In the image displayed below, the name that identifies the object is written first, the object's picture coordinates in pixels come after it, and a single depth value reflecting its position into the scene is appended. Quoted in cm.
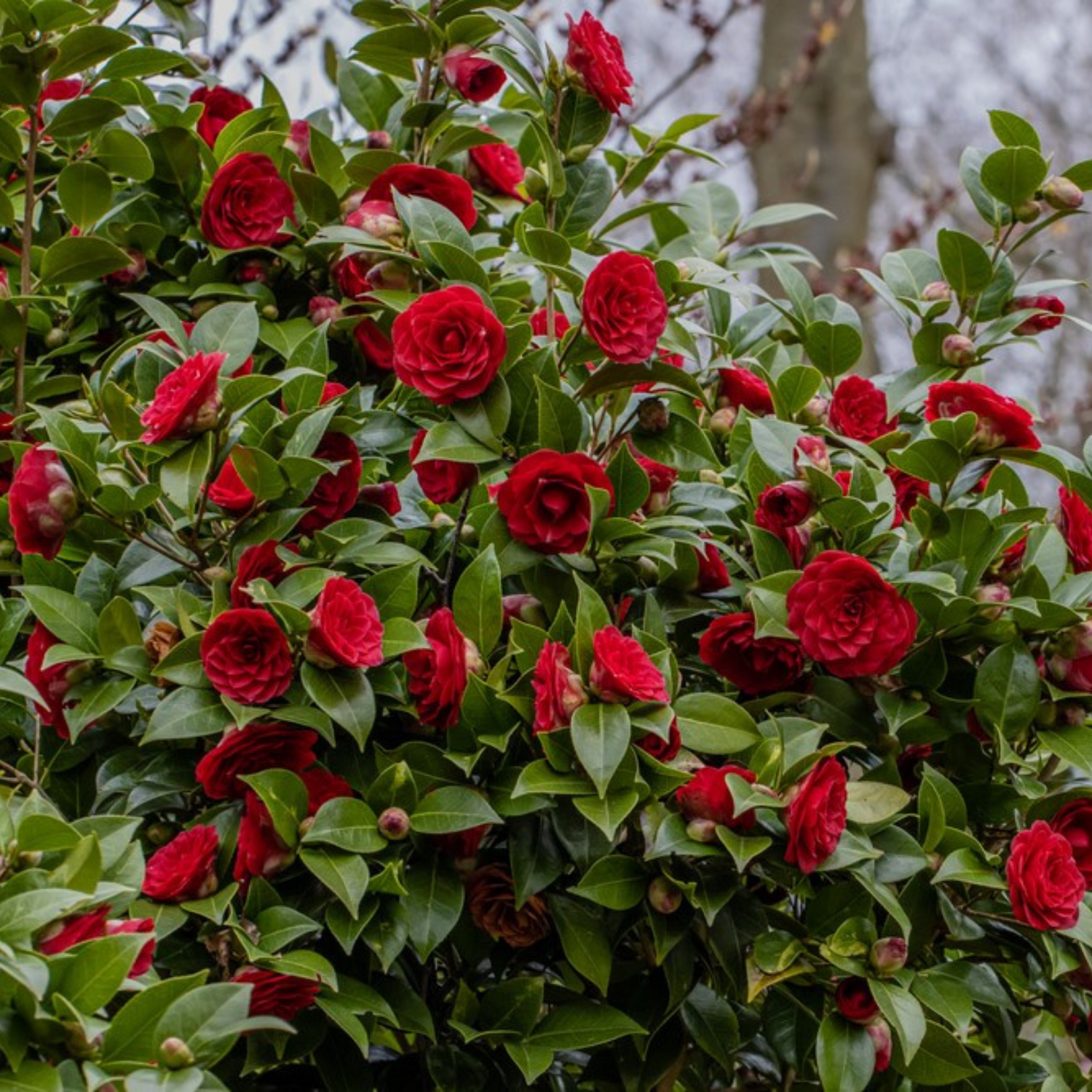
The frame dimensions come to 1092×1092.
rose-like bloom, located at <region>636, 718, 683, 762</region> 289
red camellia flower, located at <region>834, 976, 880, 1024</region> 291
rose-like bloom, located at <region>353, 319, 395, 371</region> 320
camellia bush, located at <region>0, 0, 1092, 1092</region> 287
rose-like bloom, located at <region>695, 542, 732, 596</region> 303
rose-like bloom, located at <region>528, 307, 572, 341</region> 320
